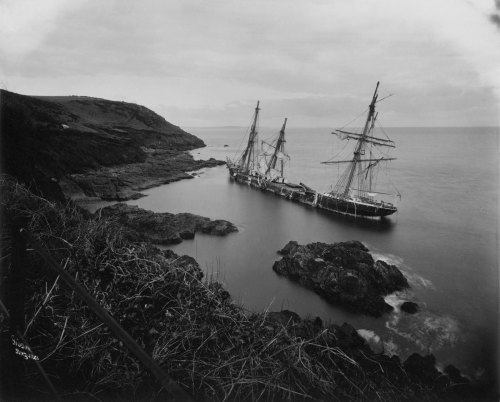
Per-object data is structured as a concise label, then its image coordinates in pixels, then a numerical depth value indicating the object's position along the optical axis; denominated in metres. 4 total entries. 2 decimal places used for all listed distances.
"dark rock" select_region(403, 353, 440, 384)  9.41
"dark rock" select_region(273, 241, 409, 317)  14.88
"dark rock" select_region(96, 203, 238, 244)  22.58
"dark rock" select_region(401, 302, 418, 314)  14.95
